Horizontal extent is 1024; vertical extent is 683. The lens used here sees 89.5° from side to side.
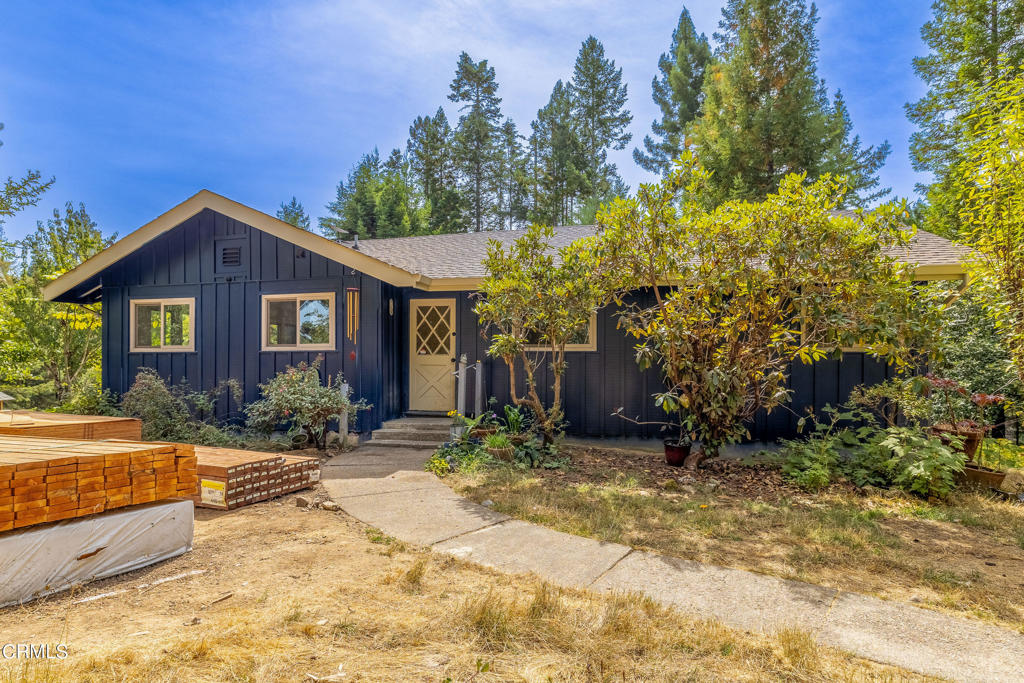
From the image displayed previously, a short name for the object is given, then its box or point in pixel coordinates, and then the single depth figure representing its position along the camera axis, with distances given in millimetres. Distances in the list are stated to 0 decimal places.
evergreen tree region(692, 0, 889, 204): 16469
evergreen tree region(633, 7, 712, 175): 21641
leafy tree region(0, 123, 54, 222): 10633
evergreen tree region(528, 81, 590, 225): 24047
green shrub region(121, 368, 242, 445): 7574
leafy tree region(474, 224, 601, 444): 6203
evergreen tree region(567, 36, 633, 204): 24031
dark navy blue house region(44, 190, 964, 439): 7812
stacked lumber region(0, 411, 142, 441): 5018
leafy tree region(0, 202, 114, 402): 12297
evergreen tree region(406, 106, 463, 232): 25953
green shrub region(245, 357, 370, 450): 7094
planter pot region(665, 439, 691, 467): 6383
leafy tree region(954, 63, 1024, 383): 4727
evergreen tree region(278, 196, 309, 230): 36250
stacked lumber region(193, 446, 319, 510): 4516
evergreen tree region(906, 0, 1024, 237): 12672
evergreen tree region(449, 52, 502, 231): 25203
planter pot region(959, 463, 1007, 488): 5184
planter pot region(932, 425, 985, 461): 5570
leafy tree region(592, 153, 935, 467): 5121
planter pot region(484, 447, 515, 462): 6340
